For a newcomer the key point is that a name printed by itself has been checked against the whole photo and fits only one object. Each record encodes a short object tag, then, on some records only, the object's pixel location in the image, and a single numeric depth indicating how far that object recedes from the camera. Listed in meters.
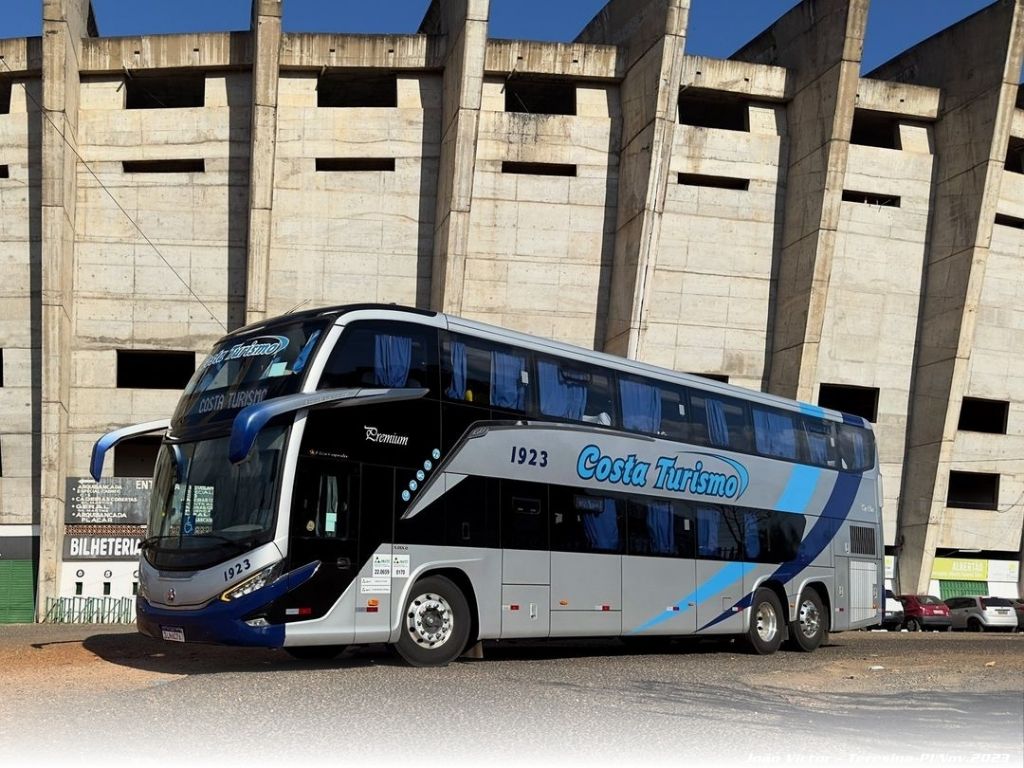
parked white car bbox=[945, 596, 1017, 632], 31.53
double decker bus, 10.87
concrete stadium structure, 28.34
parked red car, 31.19
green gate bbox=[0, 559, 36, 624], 29.20
